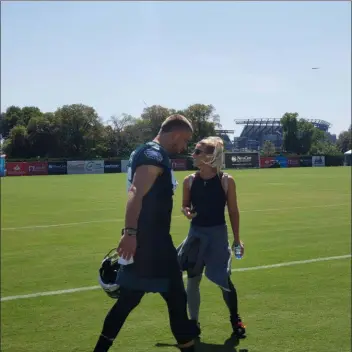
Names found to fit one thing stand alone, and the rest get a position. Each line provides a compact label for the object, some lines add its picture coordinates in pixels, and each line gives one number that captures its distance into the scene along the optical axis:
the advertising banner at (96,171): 34.89
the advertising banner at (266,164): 34.97
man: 3.75
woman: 4.95
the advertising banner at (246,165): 37.69
